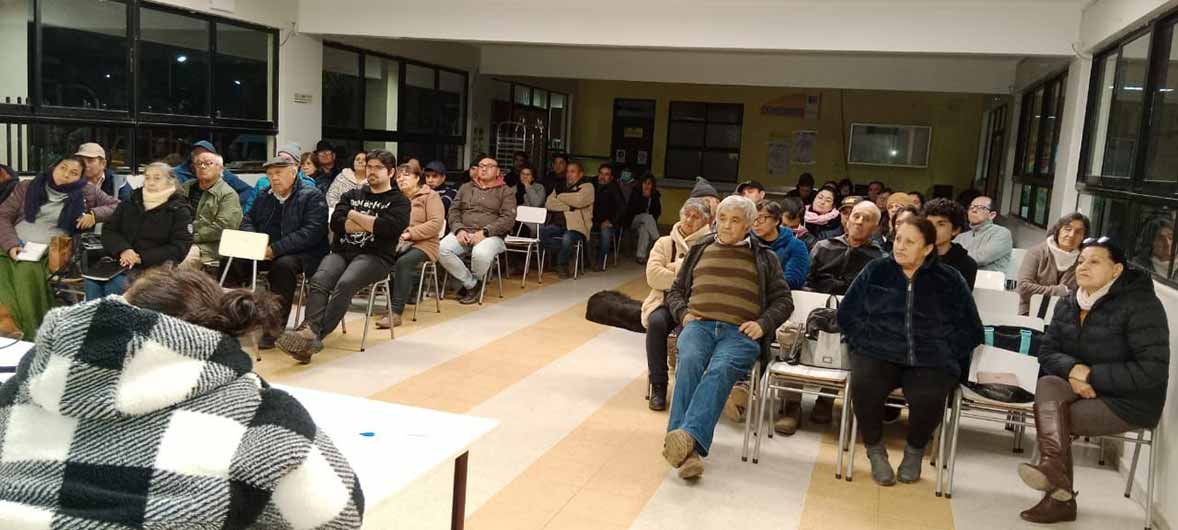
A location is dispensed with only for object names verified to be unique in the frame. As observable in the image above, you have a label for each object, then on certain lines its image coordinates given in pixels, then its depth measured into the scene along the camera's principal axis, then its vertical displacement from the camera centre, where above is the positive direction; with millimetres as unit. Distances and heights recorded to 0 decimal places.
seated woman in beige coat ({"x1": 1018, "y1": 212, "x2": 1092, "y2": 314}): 5457 -466
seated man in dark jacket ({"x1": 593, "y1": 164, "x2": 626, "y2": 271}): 10797 -643
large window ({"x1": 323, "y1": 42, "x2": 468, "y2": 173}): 9953 +408
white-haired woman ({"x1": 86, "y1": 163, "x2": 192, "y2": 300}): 5605 -631
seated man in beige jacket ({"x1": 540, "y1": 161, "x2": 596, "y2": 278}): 9711 -739
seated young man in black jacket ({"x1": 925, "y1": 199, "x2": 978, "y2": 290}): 4684 -275
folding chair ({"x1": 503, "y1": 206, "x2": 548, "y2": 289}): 8748 -848
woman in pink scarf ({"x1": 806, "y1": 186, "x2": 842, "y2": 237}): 7234 -369
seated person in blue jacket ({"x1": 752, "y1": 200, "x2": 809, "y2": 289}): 5172 -435
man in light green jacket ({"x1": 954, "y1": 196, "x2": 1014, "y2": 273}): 6250 -410
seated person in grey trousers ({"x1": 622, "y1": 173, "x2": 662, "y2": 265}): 11484 -760
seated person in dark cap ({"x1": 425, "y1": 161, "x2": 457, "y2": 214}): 8602 -288
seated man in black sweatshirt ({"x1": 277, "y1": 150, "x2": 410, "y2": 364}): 5762 -687
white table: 2049 -722
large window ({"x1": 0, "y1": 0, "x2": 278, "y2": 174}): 6512 +325
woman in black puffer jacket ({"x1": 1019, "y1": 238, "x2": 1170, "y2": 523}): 3660 -736
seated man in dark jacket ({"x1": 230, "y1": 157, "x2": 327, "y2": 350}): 5969 -613
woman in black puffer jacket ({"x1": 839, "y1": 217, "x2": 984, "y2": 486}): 4082 -734
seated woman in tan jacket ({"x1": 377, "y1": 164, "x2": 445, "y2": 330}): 6891 -693
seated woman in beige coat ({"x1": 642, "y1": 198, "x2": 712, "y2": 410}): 5051 -631
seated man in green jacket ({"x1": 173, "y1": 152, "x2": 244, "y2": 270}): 6043 -537
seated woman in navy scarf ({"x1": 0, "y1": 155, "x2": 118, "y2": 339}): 5695 -665
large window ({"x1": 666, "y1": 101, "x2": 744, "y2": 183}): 15977 +357
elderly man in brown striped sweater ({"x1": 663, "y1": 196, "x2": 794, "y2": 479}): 4230 -682
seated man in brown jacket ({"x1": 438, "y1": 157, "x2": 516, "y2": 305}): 7828 -699
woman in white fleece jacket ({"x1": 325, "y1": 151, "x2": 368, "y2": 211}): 8156 -372
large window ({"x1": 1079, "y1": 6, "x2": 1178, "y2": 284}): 4660 +235
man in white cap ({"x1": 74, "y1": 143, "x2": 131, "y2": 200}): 6383 -293
